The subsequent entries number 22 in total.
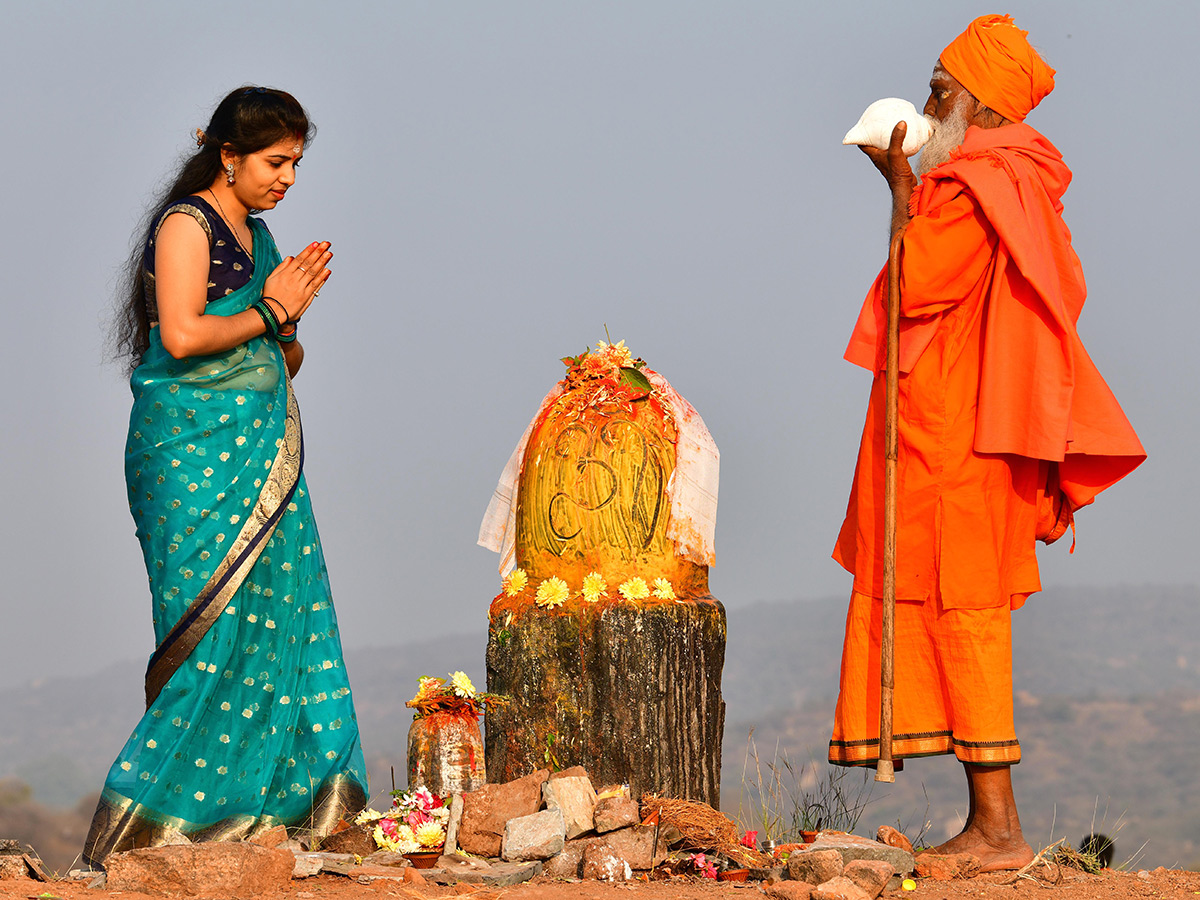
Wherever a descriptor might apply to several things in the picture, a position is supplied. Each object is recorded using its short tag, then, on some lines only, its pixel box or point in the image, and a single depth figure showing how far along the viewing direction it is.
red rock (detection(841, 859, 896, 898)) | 9.32
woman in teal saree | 10.00
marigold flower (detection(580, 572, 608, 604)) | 10.93
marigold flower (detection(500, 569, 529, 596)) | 11.30
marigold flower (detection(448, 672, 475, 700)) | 10.66
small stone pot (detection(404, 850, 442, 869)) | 9.93
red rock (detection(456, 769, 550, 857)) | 10.02
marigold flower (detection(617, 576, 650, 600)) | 10.91
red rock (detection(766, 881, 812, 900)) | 8.97
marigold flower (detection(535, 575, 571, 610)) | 11.02
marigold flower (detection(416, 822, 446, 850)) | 9.96
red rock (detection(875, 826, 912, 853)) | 10.63
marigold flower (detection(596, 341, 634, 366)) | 11.53
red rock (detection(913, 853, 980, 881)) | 10.03
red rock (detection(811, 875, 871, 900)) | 8.75
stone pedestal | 10.87
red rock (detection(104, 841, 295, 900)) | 8.80
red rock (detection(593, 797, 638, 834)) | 9.78
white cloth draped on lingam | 11.11
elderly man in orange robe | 10.51
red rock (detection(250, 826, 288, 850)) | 10.04
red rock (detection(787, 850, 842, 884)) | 9.33
